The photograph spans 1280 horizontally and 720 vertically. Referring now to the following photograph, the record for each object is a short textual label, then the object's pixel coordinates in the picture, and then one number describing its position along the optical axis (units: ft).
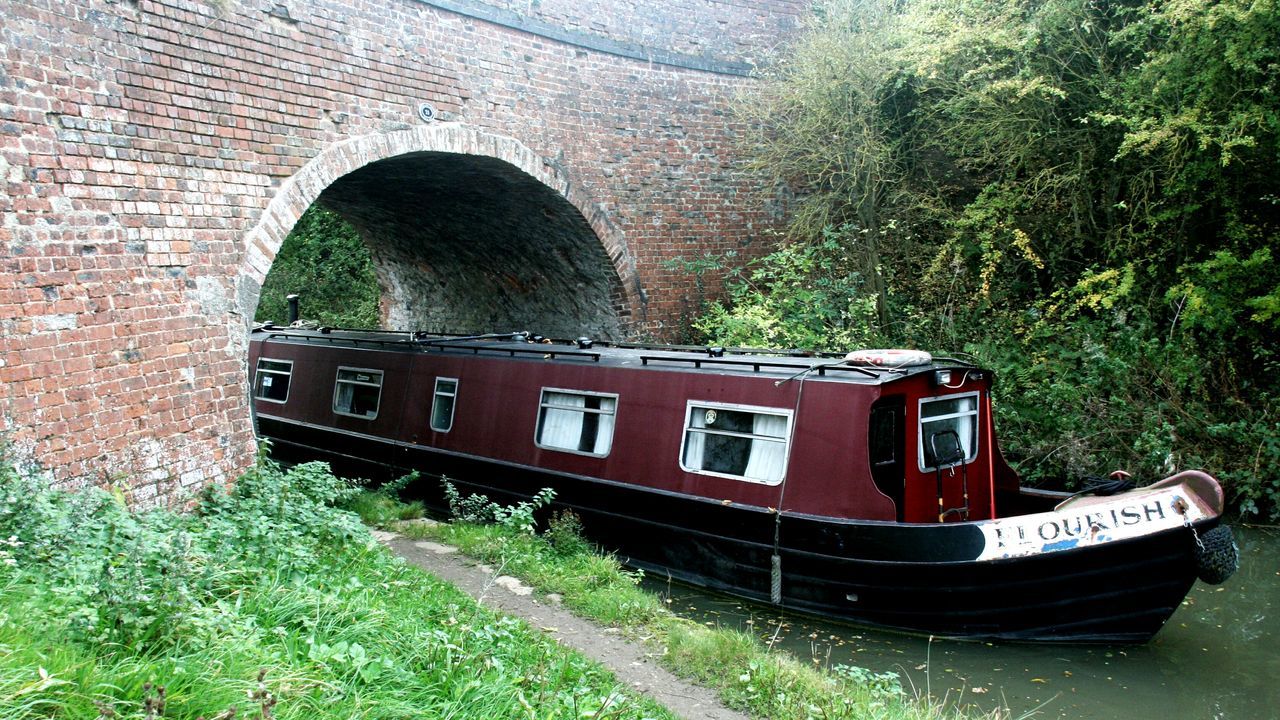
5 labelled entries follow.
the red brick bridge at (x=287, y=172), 18.35
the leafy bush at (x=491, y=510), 21.27
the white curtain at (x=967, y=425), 20.68
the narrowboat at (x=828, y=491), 17.58
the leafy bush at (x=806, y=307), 33.91
